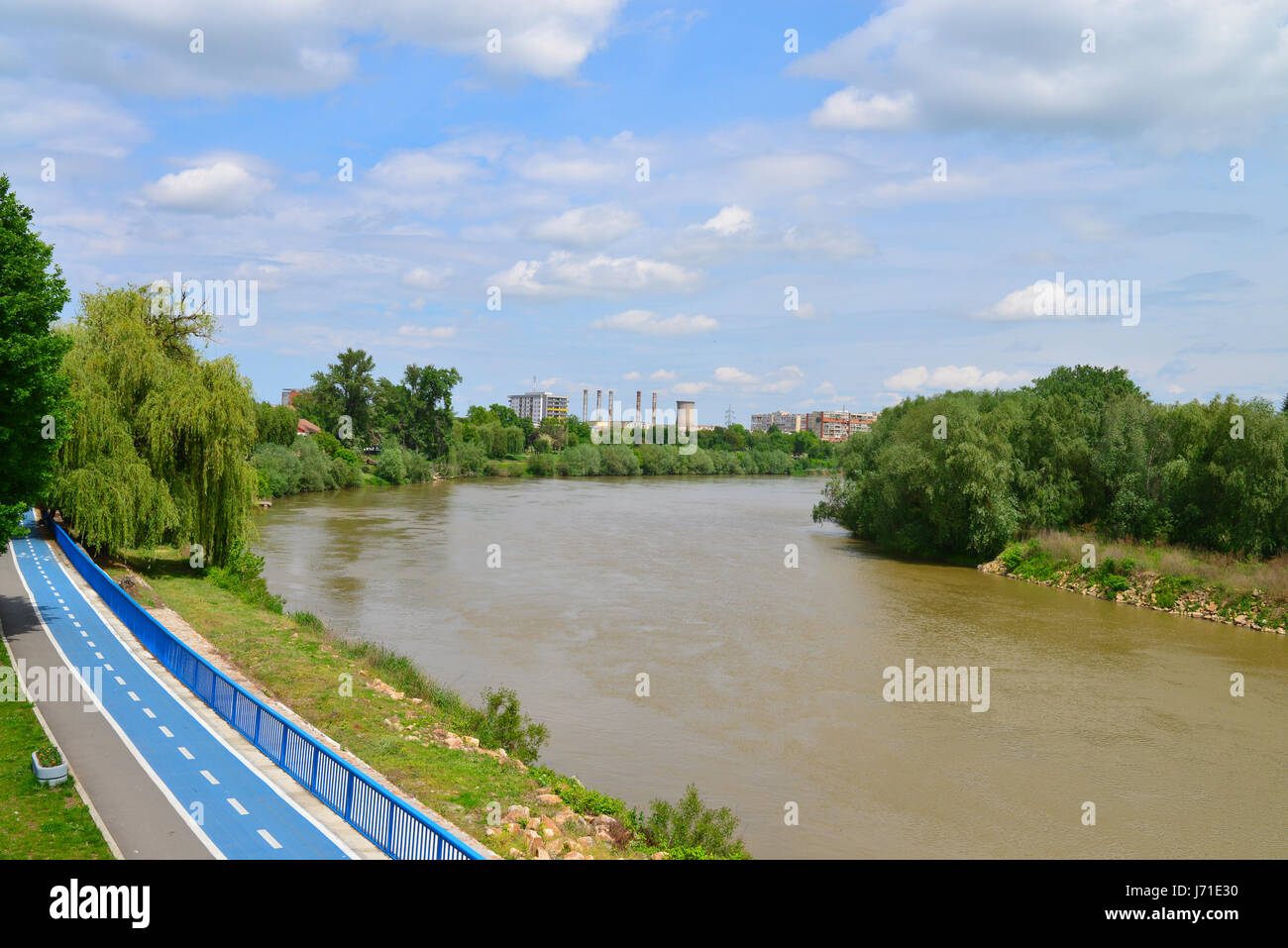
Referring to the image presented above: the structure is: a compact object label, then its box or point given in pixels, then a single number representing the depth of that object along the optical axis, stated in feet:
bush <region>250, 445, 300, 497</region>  220.84
